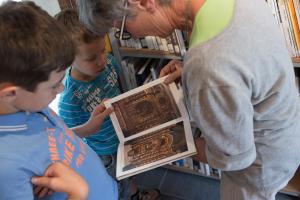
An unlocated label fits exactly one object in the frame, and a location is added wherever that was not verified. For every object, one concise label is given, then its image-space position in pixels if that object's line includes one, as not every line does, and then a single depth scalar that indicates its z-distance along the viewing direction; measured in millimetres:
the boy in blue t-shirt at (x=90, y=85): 1237
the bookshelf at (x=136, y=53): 1343
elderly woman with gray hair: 771
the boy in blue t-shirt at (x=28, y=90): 748
